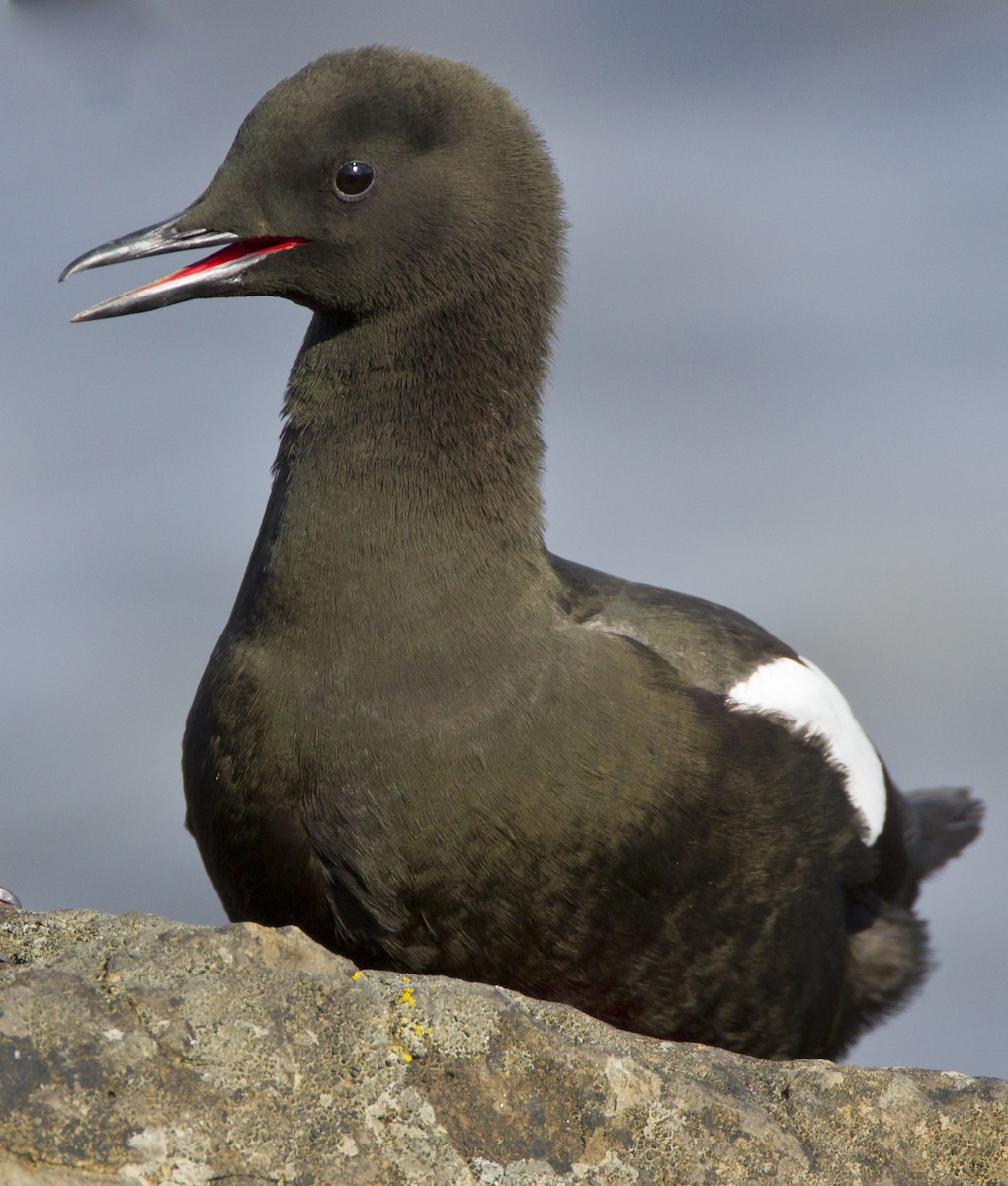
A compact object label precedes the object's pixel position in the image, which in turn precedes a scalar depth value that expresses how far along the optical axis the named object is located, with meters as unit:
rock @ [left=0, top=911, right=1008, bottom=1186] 4.53
